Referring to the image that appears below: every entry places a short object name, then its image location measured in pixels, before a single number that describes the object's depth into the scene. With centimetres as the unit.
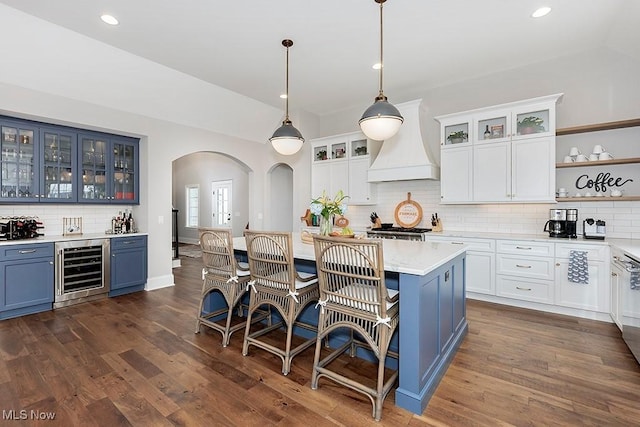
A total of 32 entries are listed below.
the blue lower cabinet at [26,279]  360
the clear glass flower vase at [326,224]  295
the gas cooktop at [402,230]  475
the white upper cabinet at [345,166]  543
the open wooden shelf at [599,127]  352
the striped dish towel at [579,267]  343
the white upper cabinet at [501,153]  383
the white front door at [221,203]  947
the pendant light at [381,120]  268
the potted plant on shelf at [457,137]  444
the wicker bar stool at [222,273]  288
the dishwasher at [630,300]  246
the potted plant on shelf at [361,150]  544
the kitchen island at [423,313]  199
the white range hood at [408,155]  464
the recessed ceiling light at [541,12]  299
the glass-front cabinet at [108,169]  453
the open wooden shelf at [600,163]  348
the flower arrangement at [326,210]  290
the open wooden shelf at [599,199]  348
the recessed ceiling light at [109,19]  310
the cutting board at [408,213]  516
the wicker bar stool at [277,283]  243
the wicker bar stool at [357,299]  193
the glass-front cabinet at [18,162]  383
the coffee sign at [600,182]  372
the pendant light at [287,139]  339
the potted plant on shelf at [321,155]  592
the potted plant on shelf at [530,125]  388
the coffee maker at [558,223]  383
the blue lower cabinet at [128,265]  451
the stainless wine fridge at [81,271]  401
